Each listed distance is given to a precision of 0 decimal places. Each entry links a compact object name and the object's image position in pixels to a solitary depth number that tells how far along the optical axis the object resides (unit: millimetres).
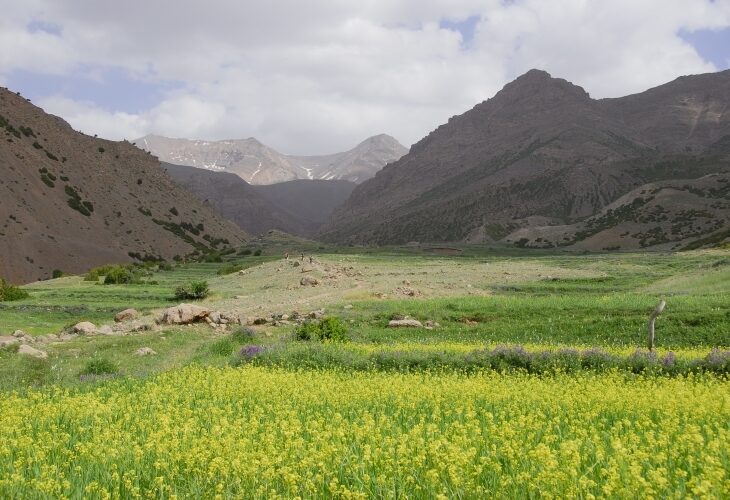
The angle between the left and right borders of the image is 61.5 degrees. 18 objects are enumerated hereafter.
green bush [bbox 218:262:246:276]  64250
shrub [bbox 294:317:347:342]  24761
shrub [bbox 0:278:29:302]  41781
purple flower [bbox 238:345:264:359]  20245
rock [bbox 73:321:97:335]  27781
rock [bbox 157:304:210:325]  30344
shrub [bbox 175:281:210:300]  43125
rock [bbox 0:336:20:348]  22577
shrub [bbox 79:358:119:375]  19370
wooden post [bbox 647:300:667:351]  18266
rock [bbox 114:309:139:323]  32584
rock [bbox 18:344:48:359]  21516
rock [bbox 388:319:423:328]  28158
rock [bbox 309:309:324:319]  31344
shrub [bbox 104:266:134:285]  55531
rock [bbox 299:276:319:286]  45781
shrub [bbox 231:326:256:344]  26028
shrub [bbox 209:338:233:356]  23062
